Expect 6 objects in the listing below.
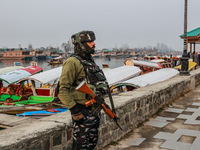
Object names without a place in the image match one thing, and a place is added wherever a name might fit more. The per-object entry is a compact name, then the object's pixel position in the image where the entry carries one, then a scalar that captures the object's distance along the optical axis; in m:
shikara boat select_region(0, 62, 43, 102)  12.89
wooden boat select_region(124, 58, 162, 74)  20.94
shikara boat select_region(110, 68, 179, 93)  10.07
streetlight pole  11.92
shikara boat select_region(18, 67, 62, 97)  12.10
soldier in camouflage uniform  2.78
